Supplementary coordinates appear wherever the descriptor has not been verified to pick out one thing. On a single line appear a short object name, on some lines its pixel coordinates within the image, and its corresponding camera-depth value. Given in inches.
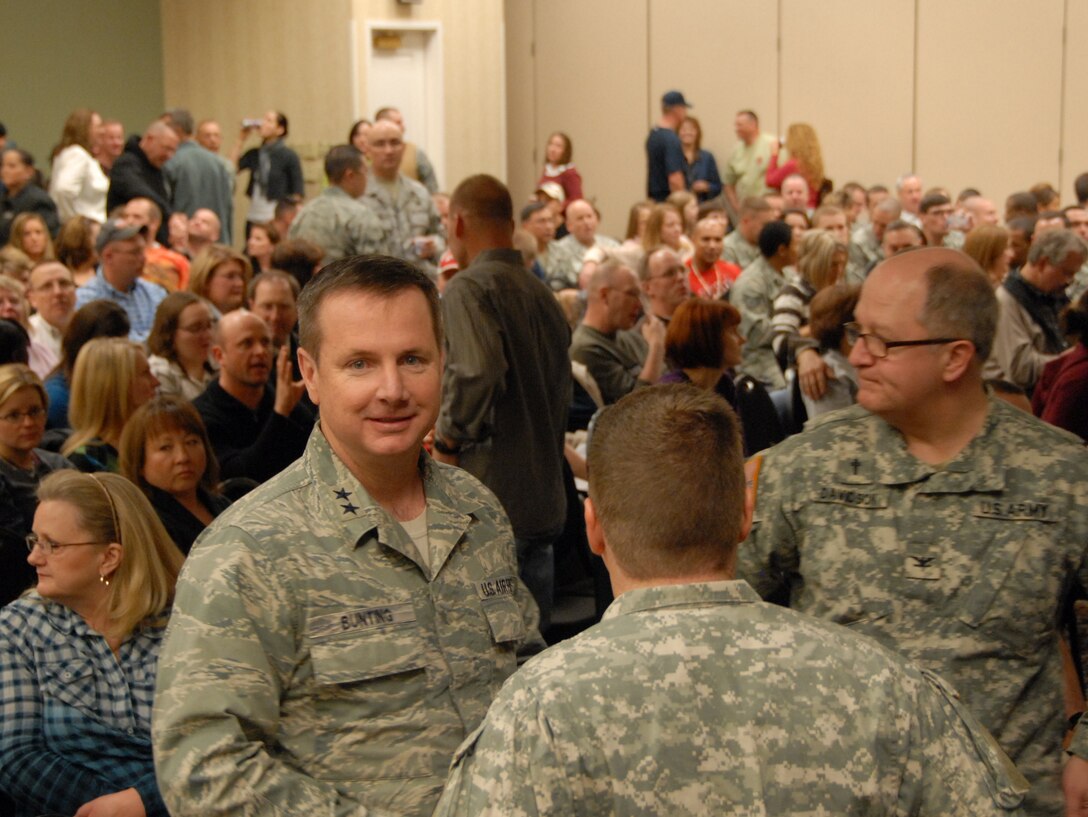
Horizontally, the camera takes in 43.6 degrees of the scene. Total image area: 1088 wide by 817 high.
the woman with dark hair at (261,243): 341.4
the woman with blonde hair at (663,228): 333.1
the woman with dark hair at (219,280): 238.4
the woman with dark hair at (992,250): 273.7
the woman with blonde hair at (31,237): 304.5
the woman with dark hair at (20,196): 339.9
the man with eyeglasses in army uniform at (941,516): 83.7
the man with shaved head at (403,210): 285.7
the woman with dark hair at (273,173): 436.5
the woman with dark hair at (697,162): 484.1
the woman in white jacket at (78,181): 382.0
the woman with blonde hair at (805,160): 467.6
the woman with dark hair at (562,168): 482.3
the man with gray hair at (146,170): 366.3
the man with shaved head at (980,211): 385.4
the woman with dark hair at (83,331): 187.6
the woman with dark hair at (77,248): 287.0
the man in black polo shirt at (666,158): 470.3
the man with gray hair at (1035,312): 239.3
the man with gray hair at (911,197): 423.2
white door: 517.3
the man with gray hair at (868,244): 348.8
